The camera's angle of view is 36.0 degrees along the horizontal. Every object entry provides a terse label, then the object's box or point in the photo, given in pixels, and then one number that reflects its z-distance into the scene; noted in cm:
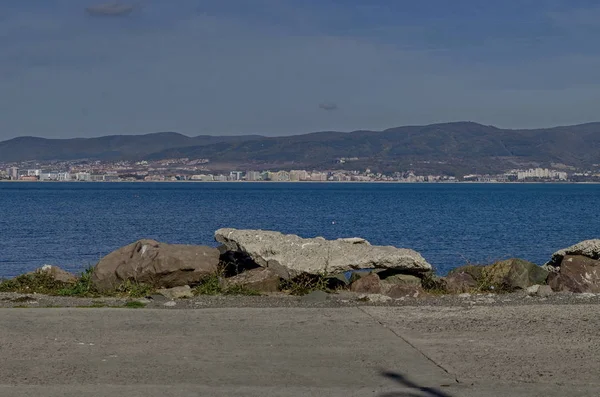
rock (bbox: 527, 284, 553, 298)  1538
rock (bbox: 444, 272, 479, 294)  1692
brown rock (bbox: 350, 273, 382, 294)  1642
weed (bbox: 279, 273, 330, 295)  1658
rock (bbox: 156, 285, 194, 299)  1548
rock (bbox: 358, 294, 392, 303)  1471
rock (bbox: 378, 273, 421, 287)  1730
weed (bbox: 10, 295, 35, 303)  1475
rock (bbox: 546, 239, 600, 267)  1859
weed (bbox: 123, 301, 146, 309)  1384
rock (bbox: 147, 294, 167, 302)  1491
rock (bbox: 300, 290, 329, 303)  1500
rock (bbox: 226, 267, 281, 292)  1644
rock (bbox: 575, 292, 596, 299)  1479
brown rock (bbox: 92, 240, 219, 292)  1667
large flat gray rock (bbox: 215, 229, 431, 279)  1698
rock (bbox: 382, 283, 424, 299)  1573
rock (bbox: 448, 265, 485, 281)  1824
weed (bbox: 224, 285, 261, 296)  1595
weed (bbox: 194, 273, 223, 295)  1608
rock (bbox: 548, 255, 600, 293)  1677
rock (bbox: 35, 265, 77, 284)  1788
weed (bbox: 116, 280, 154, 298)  1591
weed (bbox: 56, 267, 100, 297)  1591
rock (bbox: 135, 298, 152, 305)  1445
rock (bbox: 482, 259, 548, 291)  1733
